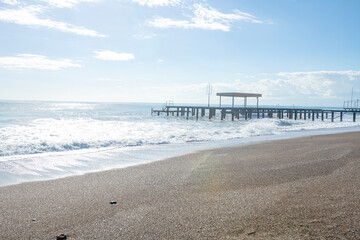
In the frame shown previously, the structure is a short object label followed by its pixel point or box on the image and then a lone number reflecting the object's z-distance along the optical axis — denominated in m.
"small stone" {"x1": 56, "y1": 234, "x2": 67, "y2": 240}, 2.97
